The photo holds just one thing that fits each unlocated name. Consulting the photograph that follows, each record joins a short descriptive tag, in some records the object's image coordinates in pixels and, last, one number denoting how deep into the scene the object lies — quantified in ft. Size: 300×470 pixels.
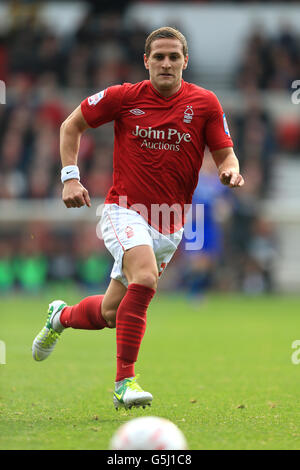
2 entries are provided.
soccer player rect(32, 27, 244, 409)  33.32
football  21.52
